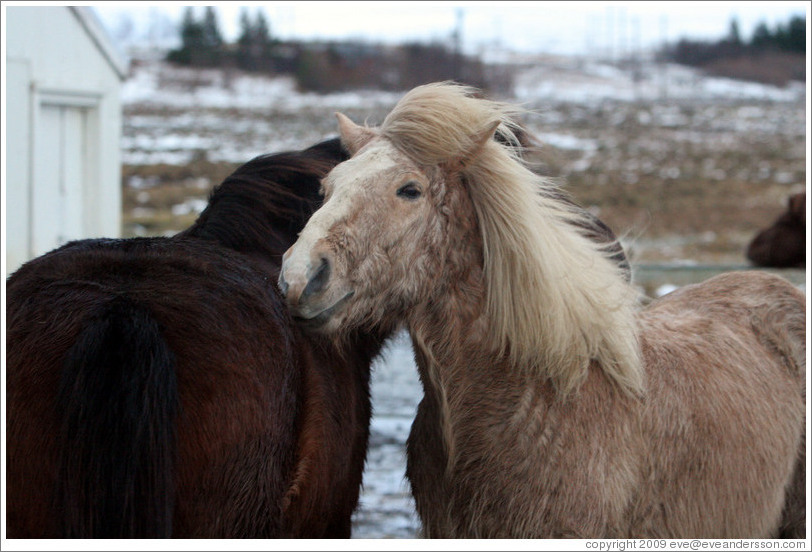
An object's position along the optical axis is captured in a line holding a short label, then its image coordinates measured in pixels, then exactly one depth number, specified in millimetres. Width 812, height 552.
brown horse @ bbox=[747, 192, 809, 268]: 10820
